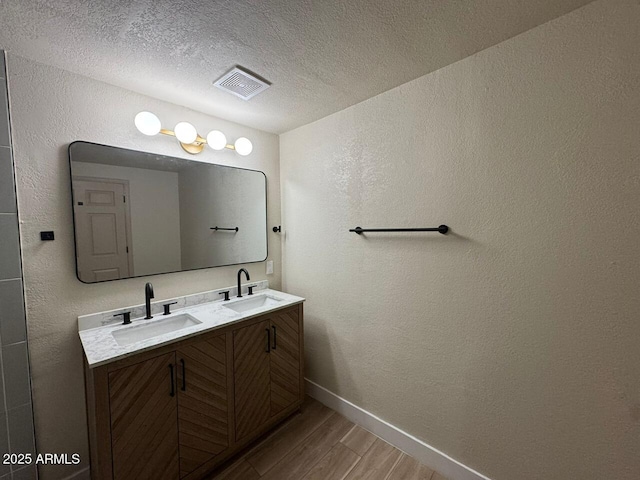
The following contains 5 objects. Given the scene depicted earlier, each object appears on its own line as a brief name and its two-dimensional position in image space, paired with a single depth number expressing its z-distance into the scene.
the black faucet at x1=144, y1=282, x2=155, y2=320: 1.52
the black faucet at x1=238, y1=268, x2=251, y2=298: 2.06
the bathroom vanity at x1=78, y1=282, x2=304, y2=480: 1.19
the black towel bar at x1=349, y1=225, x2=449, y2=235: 1.42
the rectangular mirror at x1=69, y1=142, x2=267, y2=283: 1.47
